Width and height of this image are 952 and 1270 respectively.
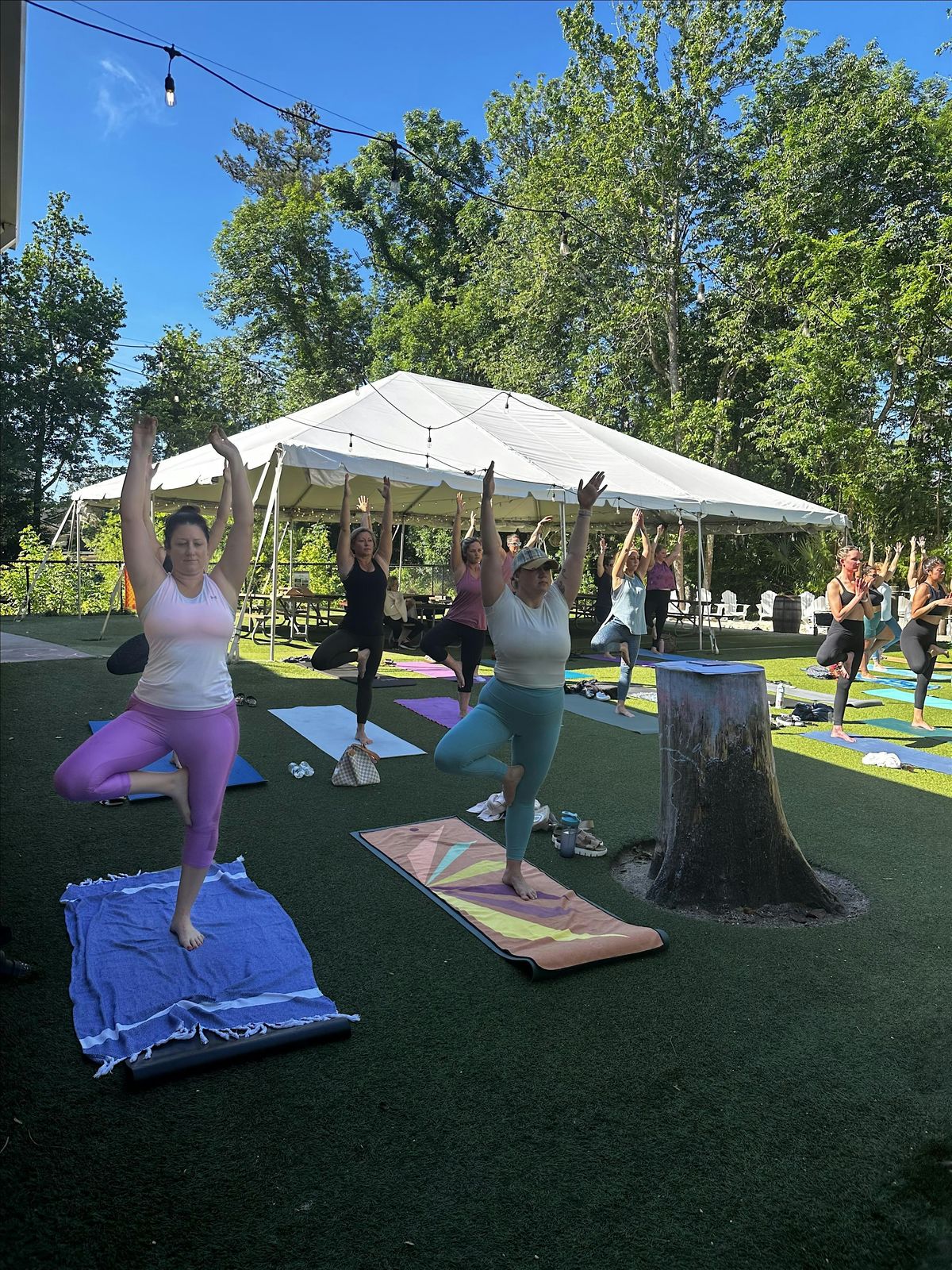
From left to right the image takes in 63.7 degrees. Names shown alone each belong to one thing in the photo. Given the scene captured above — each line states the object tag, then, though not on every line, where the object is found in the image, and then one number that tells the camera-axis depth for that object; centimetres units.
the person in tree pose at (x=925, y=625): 717
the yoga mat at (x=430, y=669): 1058
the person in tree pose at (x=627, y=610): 770
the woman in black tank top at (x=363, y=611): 572
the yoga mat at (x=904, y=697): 896
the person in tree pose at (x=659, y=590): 1327
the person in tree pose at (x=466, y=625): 668
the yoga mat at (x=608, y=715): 760
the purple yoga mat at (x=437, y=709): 767
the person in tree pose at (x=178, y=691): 265
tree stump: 354
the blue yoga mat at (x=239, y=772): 513
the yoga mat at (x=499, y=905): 305
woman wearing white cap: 331
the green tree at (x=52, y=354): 3111
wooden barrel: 1844
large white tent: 1103
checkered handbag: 528
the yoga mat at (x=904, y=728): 744
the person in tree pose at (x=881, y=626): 1055
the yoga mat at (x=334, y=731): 629
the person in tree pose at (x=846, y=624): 701
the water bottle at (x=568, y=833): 416
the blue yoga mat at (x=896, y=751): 630
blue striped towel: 245
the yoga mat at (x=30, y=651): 1070
